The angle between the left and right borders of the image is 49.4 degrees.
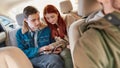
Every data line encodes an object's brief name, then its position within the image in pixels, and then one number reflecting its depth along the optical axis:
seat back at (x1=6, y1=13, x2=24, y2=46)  1.13
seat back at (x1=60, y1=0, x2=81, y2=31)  1.15
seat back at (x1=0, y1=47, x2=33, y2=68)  0.72
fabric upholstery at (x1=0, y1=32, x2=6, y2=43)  1.17
